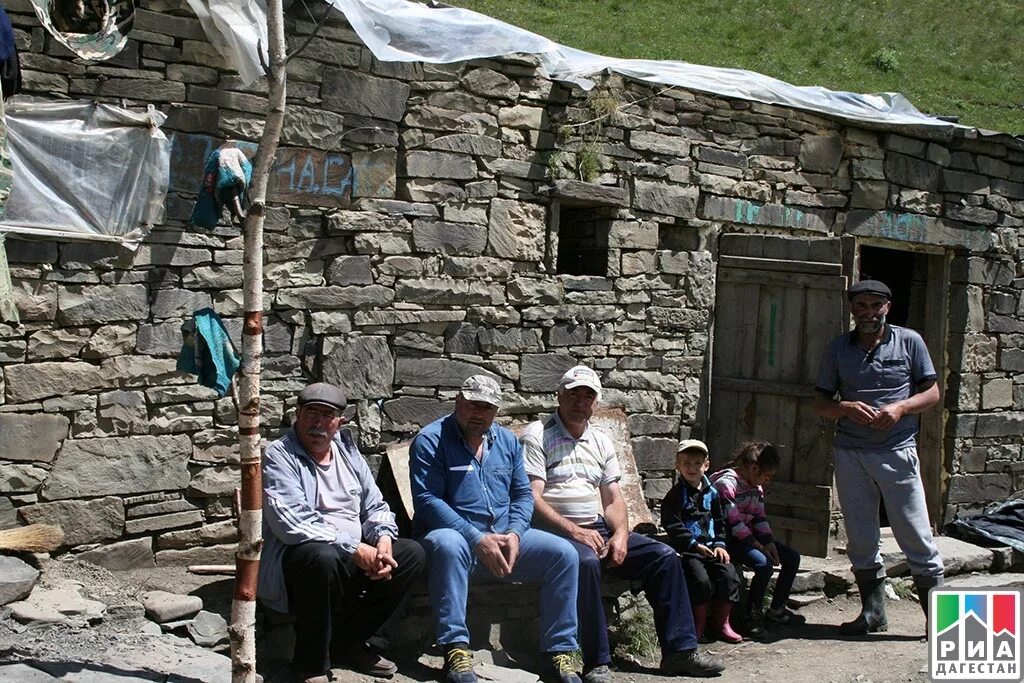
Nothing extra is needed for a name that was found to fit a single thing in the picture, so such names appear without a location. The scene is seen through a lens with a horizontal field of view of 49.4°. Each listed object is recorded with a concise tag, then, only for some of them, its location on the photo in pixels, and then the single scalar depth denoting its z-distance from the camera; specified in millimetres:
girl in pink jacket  5867
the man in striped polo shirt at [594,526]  5133
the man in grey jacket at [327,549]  4484
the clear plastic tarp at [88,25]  4879
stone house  5090
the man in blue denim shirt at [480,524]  4793
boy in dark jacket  5617
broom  4684
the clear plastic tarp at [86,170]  4887
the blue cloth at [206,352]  5168
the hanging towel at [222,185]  5176
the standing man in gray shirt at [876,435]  5852
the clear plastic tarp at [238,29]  5238
